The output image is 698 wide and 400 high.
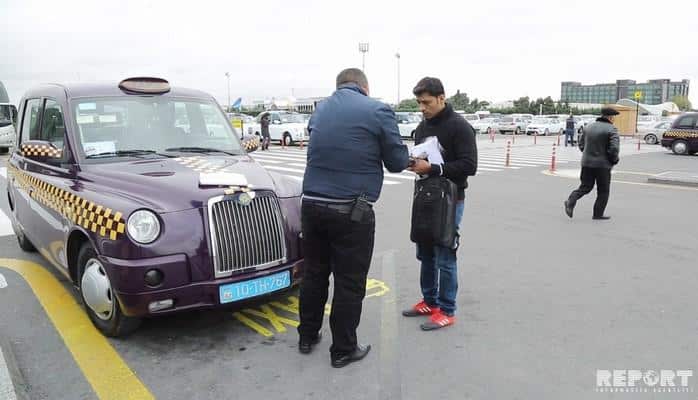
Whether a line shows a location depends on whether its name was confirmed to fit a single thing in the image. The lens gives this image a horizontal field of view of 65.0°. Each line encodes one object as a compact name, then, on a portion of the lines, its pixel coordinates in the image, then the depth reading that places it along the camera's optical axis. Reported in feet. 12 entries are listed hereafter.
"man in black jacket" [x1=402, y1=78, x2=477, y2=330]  13.11
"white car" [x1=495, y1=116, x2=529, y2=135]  144.77
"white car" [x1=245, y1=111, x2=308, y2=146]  89.40
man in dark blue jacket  11.12
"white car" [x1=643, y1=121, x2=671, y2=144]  101.86
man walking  27.48
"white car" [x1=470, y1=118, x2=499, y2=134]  146.00
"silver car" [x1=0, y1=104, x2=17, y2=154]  66.39
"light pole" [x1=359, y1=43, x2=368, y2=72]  185.26
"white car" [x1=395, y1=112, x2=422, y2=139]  105.81
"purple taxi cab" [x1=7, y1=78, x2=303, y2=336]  11.87
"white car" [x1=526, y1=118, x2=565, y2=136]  138.21
